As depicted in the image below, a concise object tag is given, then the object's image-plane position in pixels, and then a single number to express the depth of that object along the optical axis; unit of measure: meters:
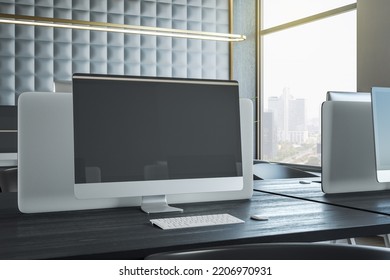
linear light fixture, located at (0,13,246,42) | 3.98
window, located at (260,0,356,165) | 4.25
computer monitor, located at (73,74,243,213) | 1.46
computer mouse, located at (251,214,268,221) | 1.41
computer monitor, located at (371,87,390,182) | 1.83
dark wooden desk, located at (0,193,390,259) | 1.10
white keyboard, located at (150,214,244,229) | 1.32
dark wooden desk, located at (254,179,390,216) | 1.67
